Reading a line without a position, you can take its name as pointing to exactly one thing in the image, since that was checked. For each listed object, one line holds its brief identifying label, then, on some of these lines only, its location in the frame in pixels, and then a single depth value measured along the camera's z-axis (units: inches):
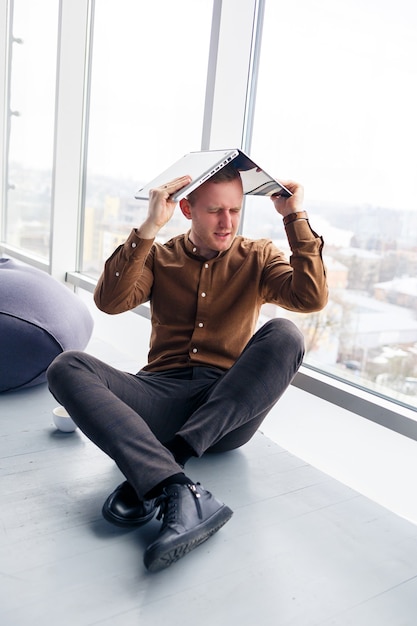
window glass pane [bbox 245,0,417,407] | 69.4
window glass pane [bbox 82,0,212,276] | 106.3
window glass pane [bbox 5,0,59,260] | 151.7
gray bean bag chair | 82.3
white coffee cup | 74.3
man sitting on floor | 53.7
